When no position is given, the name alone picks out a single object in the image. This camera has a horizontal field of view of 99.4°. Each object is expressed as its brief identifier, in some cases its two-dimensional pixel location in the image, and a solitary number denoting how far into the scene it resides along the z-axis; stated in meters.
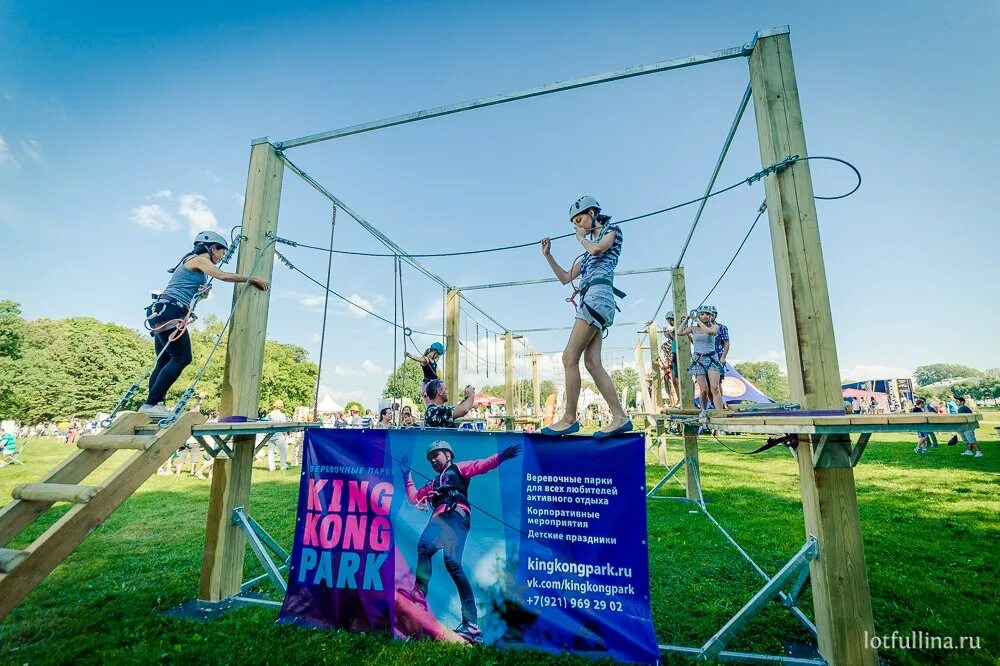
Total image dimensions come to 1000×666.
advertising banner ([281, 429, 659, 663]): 3.09
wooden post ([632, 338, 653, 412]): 15.47
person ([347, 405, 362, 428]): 15.79
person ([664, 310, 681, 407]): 8.14
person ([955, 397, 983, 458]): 12.34
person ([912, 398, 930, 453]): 13.44
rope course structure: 2.77
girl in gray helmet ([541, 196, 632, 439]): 3.40
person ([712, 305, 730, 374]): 6.71
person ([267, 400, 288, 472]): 12.74
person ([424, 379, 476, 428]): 5.68
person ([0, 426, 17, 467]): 13.27
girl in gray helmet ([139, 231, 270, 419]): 3.80
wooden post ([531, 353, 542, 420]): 18.89
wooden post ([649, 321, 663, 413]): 11.13
